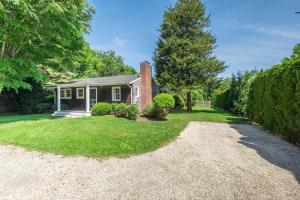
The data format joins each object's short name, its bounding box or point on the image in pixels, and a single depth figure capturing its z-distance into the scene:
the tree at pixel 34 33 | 8.27
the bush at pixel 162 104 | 10.74
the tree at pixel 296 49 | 17.43
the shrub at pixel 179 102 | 20.05
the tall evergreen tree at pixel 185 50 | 14.72
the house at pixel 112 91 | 12.93
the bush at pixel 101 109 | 11.38
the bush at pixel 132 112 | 10.63
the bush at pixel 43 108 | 14.33
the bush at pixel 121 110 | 11.04
